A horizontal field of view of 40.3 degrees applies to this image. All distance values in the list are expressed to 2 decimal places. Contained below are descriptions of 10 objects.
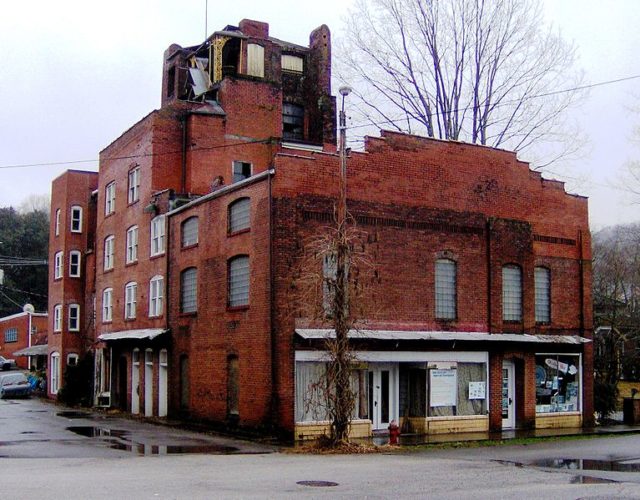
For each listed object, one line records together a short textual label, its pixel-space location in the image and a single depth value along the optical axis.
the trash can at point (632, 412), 34.14
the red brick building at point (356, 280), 27.41
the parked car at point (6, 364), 76.19
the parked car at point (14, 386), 52.56
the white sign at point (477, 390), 30.55
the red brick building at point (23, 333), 78.94
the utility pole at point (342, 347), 23.59
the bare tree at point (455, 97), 44.41
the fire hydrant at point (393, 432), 24.66
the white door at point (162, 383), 35.72
